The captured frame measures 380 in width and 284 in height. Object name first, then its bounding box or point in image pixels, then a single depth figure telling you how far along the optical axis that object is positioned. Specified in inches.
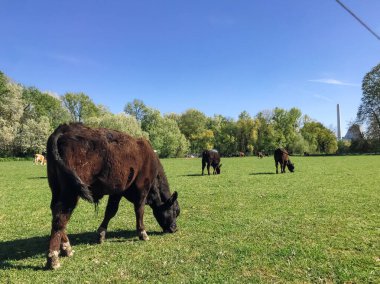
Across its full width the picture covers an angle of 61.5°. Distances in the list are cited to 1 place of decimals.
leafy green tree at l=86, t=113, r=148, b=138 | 2785.4
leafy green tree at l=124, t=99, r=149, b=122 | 3629.4
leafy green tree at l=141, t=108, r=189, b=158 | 3267.7
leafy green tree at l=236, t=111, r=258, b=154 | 3742.6
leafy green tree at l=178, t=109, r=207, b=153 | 3977.6
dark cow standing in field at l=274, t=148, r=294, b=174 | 970.1
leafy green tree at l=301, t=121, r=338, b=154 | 3791.8
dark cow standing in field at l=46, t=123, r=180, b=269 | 221.0
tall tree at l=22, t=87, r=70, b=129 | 2896.2
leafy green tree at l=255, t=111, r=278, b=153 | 3688.5
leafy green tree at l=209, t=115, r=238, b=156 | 3831.2
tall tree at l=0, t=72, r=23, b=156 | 2442.2
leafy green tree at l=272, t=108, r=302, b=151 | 3700.8
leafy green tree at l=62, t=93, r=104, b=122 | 3481.8
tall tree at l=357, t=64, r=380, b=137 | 2910.9
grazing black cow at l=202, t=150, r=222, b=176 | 964.0
